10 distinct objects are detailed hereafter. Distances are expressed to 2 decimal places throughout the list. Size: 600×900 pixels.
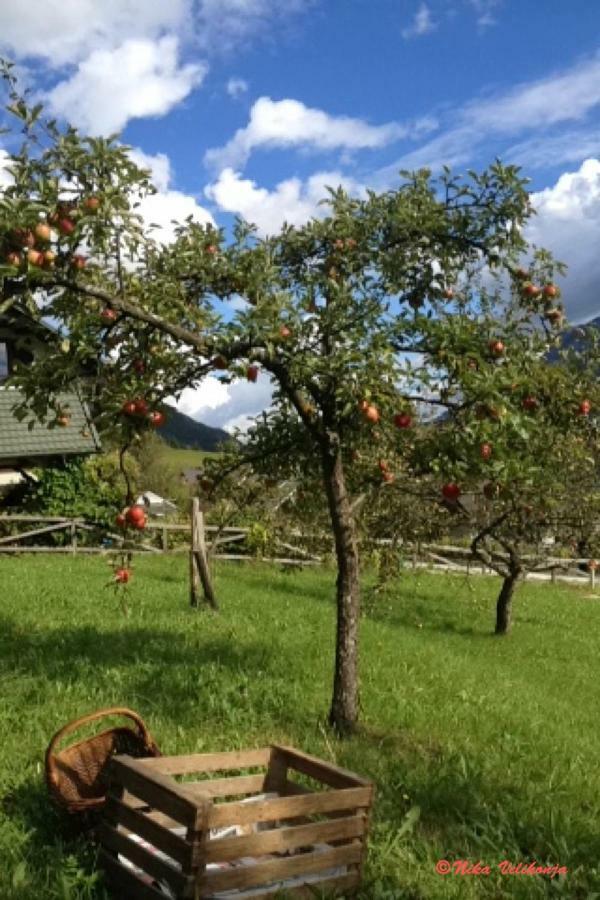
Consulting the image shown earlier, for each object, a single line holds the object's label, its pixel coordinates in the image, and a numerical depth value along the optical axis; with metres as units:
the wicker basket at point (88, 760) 4.45
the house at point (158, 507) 31.45
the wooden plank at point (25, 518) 21.20
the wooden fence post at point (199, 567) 12.35
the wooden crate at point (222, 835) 3.66
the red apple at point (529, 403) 6.43
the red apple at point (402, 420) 5.84
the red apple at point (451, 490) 5.95
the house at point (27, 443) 22.64
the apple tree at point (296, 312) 5.36
